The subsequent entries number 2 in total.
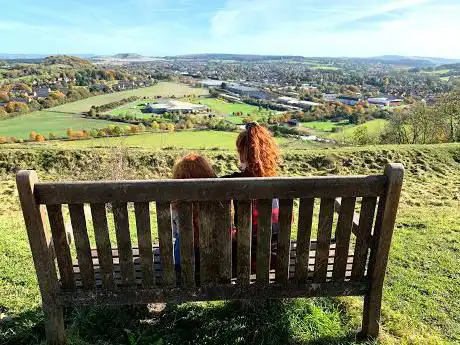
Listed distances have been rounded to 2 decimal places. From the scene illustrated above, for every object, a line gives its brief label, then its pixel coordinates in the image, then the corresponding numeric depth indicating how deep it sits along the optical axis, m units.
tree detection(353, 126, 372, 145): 36.91
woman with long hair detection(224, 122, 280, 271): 3.54
